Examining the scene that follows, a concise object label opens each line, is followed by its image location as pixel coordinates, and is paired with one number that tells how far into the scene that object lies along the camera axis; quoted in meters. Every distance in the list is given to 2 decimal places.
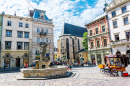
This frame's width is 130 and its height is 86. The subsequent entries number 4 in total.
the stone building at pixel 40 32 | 33.44
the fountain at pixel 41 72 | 10.89
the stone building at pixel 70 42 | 54.50
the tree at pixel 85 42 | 41.56
